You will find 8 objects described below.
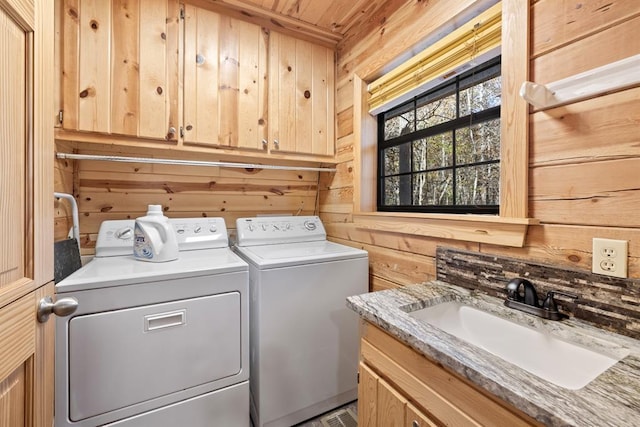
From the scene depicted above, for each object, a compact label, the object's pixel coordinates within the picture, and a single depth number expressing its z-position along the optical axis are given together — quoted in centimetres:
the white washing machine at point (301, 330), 145
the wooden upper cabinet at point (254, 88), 171
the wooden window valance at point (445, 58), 119
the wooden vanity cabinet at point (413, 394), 66
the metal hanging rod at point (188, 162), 149
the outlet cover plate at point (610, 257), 81
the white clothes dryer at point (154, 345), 112
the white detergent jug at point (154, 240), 144
